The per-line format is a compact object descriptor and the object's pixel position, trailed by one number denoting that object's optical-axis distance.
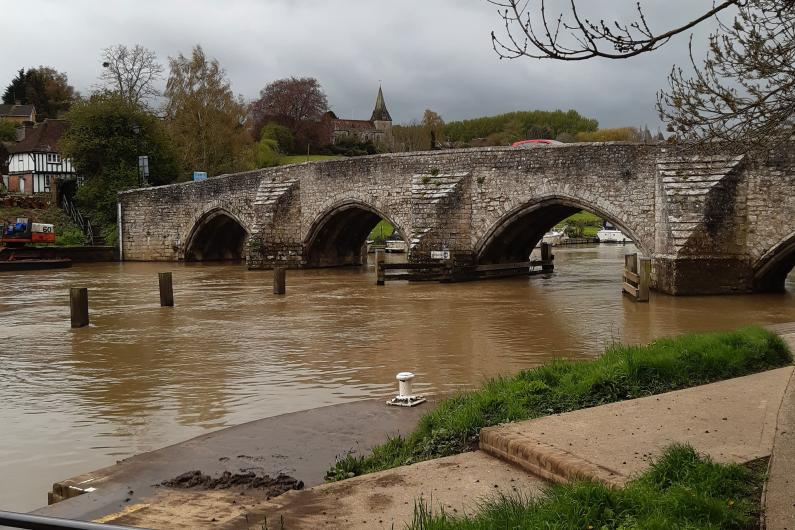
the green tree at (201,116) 43.75
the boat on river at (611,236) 52.94
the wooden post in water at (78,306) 12.59
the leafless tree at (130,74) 42.41
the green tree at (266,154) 52.98
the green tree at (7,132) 53.62
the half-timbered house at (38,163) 44.50
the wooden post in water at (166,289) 15.50
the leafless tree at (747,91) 4.94
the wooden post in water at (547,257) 24.64
